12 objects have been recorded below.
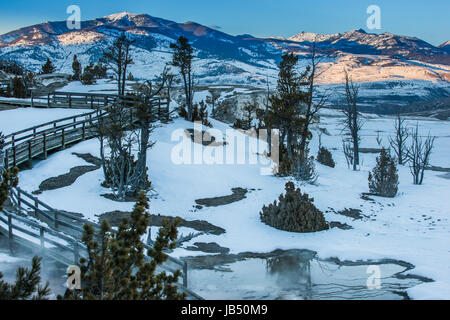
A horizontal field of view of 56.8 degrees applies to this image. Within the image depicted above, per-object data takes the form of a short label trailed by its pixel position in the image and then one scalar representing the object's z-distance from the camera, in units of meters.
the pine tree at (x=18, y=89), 36.32
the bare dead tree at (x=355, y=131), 29.17
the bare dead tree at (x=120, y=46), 35.16
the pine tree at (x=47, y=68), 61.31
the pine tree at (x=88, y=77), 44.70
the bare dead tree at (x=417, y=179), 23.70
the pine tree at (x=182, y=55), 33.97
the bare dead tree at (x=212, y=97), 51.32
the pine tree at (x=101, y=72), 54.80
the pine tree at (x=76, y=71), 53.65
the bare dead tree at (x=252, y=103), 41.28
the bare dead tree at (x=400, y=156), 34.38
